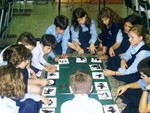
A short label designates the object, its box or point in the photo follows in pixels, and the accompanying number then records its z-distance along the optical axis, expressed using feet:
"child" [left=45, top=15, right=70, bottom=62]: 8.26
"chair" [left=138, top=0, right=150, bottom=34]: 10.75
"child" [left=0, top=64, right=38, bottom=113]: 5.03
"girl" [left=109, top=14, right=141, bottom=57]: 8.78
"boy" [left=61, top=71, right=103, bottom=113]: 4.48
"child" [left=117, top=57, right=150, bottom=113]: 5.58
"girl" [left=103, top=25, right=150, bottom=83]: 7.18
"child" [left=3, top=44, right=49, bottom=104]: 6.06
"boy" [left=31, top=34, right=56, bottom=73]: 7.30
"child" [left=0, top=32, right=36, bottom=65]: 6.97
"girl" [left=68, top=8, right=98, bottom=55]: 9.21
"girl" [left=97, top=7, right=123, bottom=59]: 8.91
